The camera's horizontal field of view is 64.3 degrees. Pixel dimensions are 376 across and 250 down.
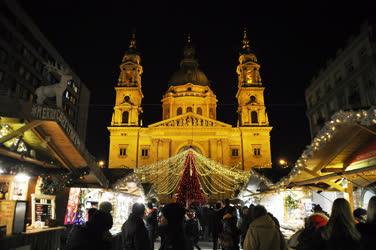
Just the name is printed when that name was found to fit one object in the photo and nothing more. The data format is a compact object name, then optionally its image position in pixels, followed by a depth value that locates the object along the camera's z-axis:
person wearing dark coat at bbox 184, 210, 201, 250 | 8.81
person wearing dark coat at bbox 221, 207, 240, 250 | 7.32
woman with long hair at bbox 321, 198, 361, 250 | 3.47
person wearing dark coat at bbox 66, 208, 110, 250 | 3.90
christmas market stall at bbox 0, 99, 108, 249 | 6.33
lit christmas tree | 24.08
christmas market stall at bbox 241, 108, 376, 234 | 6.40
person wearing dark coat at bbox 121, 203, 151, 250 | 4.96
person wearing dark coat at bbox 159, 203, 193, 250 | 4.21
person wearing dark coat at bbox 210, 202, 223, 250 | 10.43
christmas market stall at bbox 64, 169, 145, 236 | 9.85
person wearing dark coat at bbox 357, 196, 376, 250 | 3.03
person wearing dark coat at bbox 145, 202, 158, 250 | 9.59
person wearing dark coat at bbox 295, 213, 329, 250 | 3.89
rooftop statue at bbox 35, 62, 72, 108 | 8.51
